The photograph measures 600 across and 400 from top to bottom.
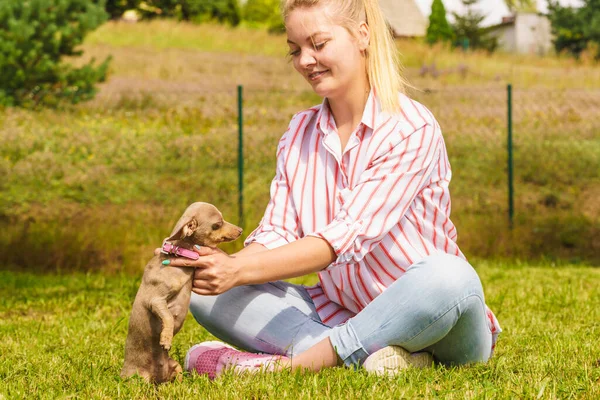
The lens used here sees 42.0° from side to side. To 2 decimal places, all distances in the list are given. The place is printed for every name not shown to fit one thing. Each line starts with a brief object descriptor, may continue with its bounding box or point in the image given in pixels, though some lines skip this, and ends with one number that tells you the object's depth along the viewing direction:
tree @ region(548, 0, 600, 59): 23.34
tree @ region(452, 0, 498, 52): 29.95
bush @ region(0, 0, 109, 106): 11.64
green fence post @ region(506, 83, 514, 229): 8.91
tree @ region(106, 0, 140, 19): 31.85
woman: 2.92
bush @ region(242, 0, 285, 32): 36.53
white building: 38.38
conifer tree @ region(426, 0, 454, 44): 23.56
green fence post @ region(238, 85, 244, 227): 8.21
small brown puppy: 2.77
